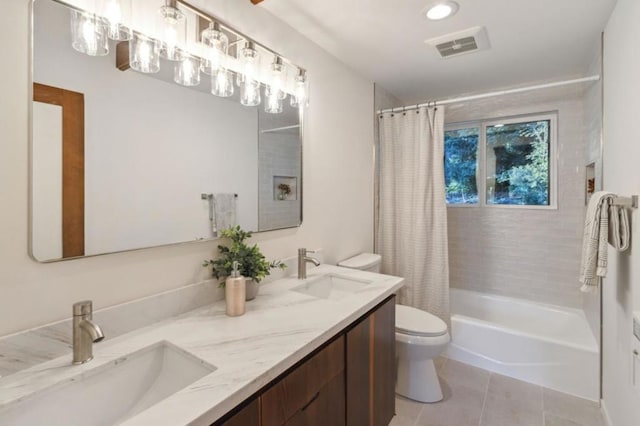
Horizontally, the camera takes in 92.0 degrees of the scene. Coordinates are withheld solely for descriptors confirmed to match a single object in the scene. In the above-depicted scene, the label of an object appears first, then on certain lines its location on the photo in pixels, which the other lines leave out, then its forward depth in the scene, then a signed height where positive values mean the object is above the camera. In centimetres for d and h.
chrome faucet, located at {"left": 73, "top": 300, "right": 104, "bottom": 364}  88 -35
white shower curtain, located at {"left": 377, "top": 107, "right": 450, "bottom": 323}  249 +3
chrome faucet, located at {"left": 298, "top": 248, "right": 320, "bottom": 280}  176 -30
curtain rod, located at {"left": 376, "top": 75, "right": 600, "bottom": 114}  202 +85
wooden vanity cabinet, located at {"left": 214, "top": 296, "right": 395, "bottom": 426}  91 -65
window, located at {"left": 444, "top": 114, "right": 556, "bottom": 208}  283 +48
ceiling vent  192 +111
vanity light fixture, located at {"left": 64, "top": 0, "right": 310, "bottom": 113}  103 +66
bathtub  206 -100
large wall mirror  94 +21
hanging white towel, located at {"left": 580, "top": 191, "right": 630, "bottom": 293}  142 -12
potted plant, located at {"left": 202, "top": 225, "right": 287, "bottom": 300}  135 -23
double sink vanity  76 -46
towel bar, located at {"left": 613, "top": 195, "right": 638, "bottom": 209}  131 +4
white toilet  191 -89
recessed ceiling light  162 +108
